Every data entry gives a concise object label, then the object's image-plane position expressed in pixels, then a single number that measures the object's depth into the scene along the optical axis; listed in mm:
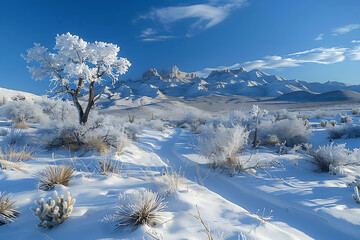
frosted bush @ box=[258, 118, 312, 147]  9375
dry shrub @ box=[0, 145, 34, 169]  4215
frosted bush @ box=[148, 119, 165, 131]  15385
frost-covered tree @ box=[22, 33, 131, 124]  7530
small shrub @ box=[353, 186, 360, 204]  3574
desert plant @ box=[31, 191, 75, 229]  2383
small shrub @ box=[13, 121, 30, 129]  9641
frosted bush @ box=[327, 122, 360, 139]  9809
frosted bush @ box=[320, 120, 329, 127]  14008
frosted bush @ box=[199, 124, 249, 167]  5496
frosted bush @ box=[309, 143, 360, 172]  5023
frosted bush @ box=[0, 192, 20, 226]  2498
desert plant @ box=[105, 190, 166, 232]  2426
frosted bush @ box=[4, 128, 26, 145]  6820
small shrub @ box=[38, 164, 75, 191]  3521
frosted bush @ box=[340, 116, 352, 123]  14965
